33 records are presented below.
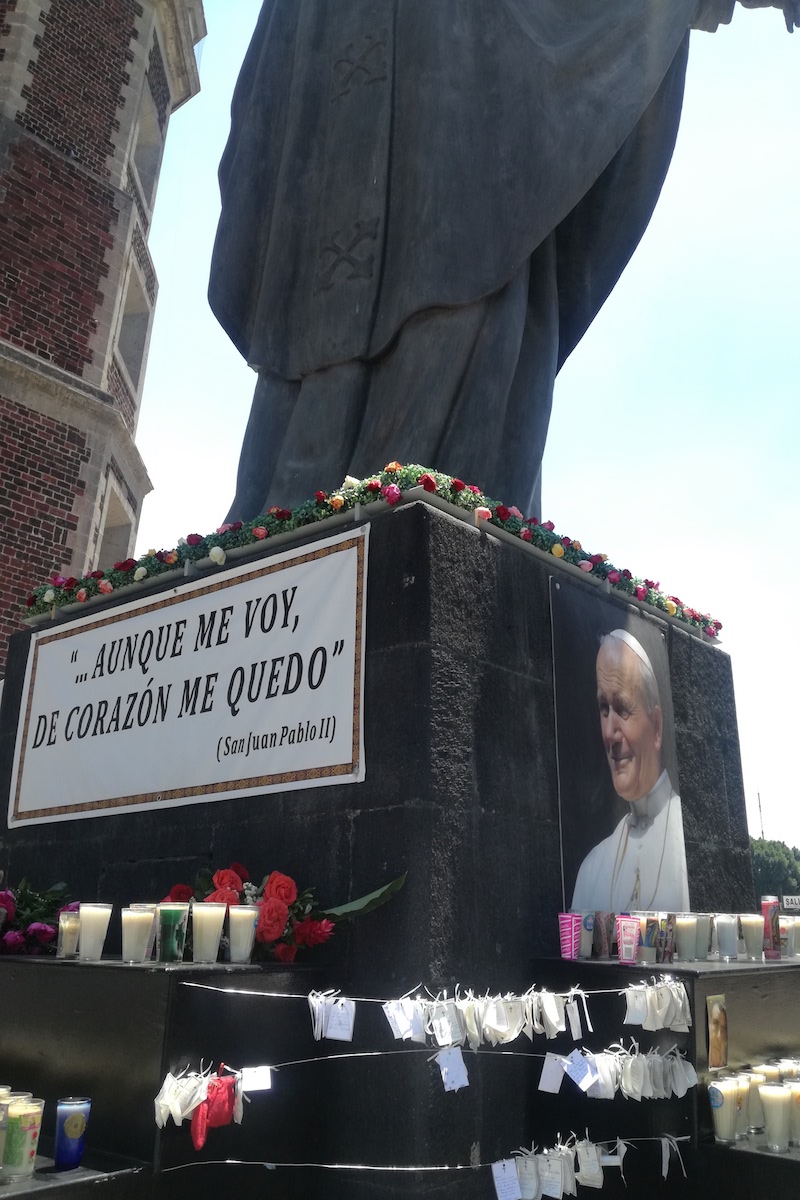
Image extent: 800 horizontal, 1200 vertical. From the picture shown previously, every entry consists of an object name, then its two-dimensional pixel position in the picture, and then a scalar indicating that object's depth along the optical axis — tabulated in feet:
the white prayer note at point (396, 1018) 9.91
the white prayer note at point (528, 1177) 10.37
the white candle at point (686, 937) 12.54
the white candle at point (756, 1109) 10.61
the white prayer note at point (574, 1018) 10.43
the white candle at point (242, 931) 10.93
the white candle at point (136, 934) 10.62
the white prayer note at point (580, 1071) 10.07
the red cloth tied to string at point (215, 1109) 8.93
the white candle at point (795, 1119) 10.52
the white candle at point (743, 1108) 10.47
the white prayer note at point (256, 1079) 9.36
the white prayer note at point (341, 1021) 10.21
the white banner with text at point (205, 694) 12.73
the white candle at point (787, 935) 14.21
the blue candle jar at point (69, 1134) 8.69
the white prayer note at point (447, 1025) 10.03
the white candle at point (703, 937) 12.74
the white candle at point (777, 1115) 10.37
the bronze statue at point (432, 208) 16.12
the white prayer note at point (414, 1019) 9.95
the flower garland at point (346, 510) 13.14
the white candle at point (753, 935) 13.37
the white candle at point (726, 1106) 10.37
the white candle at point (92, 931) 11.18
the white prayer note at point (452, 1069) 9.97
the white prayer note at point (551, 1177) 10.30
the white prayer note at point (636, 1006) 10.25
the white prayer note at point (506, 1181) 10.27
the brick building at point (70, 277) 40.73
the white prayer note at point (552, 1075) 10.16
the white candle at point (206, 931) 10.77
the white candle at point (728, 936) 13.17
